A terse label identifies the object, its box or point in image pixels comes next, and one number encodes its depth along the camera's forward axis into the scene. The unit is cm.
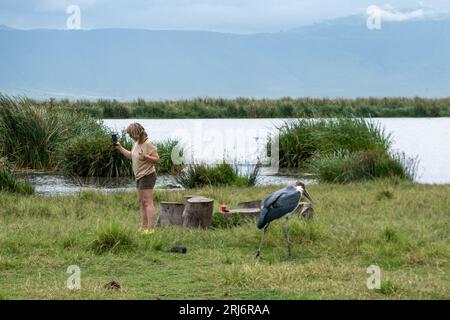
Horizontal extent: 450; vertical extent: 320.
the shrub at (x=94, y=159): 2309
